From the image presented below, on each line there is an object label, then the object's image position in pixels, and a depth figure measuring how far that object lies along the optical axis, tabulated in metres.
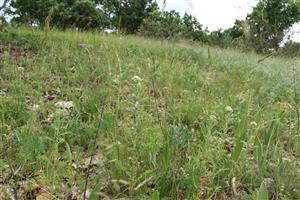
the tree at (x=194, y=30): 27.86
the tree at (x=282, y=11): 33.12
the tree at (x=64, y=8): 21.80
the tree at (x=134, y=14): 30.47
